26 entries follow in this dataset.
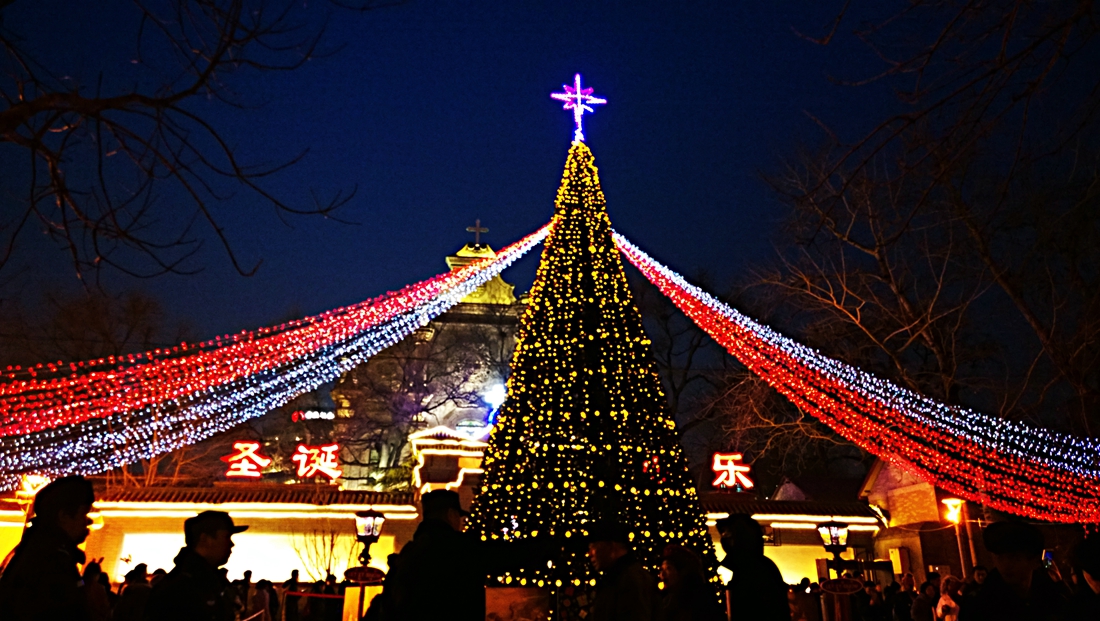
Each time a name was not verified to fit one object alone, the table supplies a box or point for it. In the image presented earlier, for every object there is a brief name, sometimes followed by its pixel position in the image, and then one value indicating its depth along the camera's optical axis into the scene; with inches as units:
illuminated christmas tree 373.4
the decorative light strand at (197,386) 485.4
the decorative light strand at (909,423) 518.6
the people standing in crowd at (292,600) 534.3
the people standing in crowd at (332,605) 537.6
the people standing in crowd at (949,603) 369.7
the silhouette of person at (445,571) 147.4
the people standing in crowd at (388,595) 159.3
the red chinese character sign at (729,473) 943.0
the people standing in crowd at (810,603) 426.9
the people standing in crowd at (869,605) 502.0
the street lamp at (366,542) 390.9
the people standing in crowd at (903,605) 511.5
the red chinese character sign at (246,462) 907.4
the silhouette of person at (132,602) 221.8
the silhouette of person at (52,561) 118.2
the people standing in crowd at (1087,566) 128.3
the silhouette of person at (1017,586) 125.4
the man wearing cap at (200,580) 125.3
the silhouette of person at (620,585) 168.7
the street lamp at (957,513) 861.8
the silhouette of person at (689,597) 181.3
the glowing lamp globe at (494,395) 1236.5
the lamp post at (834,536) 464.1
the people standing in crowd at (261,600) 443.3
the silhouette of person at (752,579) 173.9
